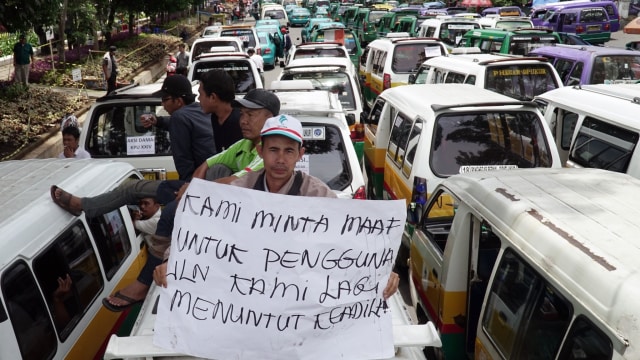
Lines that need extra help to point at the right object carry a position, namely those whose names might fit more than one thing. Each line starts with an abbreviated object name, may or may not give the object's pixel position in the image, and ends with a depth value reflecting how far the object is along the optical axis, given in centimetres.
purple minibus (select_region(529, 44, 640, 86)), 1088
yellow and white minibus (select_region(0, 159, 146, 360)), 336
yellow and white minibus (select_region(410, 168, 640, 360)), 266
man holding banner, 281
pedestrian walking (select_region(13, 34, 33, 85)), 1672
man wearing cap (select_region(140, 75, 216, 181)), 509
